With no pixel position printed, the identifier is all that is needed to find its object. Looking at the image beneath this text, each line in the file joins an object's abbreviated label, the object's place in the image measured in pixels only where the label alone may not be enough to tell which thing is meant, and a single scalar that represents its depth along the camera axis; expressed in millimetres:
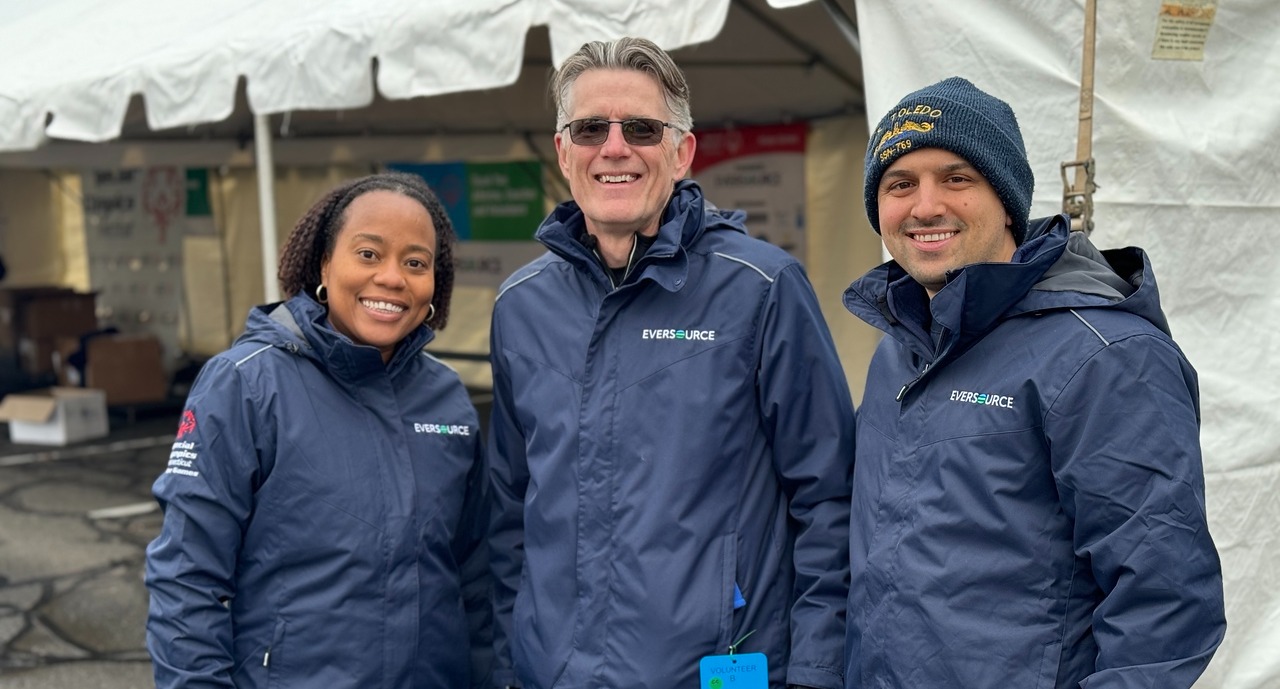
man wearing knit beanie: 1564
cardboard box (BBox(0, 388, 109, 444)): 9070
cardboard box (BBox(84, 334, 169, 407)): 9984
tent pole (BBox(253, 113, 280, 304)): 5434
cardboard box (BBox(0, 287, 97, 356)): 11242
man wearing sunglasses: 2035
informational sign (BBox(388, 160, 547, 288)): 8914
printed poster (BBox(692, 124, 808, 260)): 7000
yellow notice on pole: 2924
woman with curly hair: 2076
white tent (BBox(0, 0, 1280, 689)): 2943
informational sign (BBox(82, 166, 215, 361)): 11930
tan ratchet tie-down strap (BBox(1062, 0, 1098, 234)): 2697
